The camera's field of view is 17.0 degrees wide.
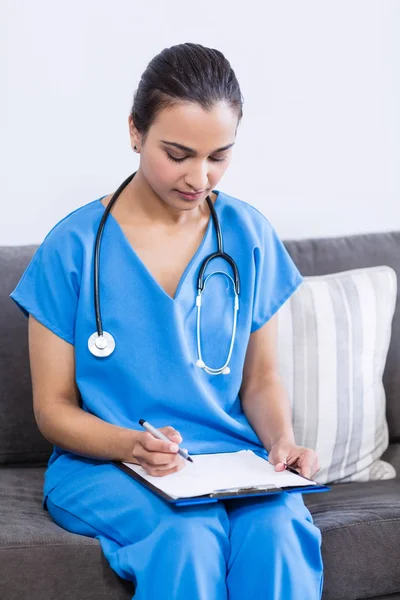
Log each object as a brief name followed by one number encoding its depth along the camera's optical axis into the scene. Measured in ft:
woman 6.54
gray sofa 6.60
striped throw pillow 8.24
